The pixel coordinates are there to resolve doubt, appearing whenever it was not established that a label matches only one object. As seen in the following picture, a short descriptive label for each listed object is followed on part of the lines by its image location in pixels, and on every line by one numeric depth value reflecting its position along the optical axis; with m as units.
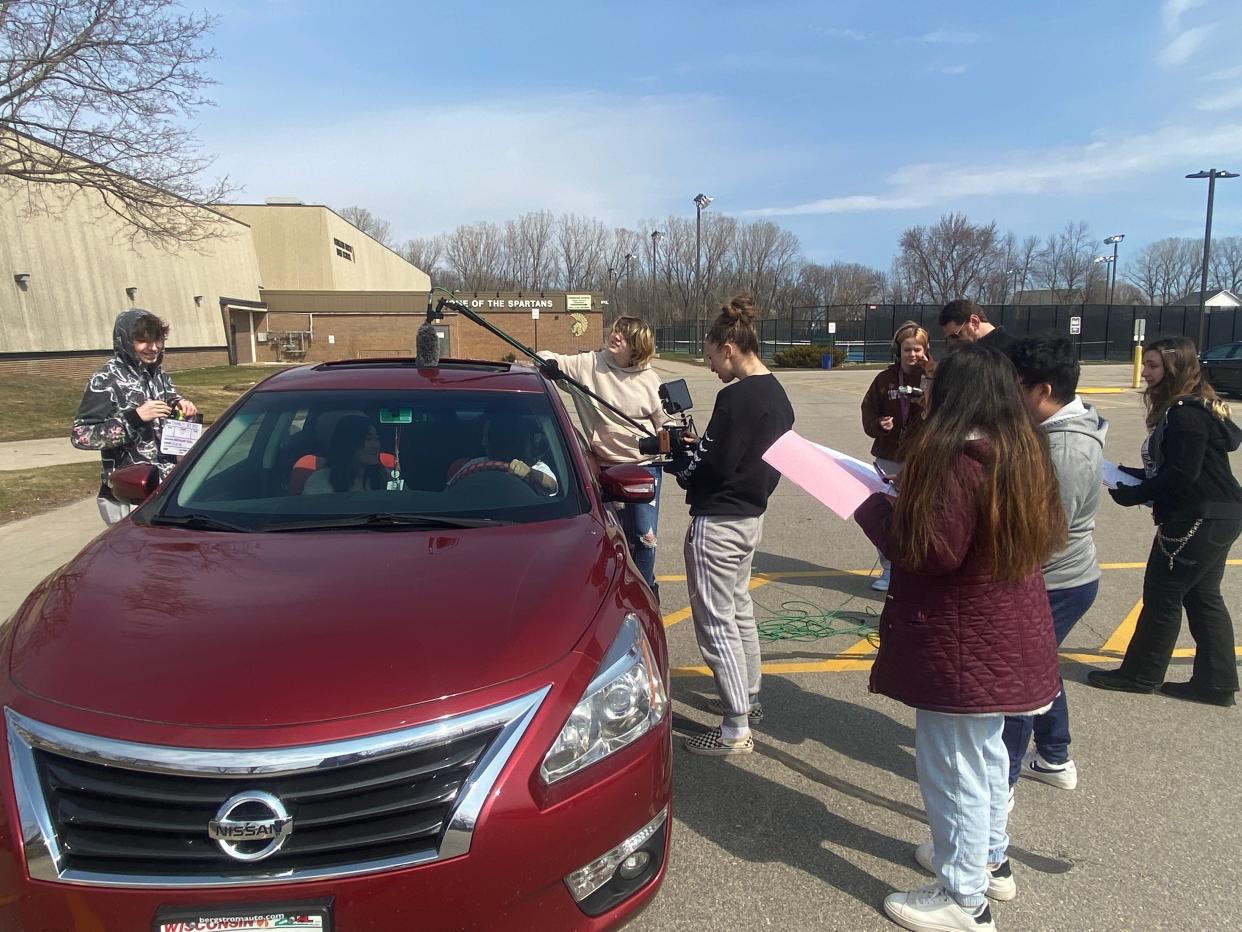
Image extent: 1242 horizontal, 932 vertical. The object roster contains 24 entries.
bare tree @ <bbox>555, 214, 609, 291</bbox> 81.38
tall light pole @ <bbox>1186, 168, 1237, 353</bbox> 28.64
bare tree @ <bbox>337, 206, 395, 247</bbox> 103.21
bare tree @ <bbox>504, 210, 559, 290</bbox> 83.31
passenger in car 3.17
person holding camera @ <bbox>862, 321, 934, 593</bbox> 5.07
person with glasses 4.75
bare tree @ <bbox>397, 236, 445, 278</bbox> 91.81
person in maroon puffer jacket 2.11
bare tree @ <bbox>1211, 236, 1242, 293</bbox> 78.31
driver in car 3.20
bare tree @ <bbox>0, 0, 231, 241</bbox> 14.01
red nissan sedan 1.68
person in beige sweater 4.55
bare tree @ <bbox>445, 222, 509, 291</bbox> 83.69
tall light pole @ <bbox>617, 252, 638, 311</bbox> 78.96
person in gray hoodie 2.80
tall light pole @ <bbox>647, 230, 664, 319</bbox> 75.72
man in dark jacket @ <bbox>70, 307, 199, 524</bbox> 4.06
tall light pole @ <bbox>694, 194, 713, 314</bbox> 46.53
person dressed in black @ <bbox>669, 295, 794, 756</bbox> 3.25
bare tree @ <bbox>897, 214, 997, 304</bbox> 63.78
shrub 38.03
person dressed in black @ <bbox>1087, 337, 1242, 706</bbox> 3.64
